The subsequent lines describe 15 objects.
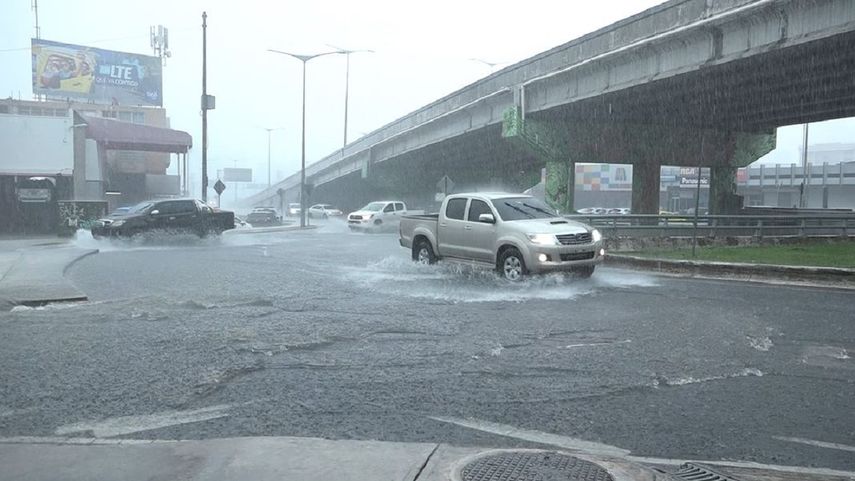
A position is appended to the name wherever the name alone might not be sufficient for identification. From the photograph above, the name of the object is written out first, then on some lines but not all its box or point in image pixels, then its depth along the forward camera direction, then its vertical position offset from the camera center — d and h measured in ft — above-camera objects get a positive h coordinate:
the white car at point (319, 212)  204.44 -2.76
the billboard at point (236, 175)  527.81 +19.10
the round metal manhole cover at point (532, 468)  13.09 -4.92
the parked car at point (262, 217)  165.17 -3.64
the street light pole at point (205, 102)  119.03 +16.28
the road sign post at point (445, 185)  109.06 +3.00
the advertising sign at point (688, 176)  294.17 +13.76
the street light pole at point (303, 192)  148.36 +2.11
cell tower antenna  313.12 +69.38
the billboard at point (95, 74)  265.95 +46.90
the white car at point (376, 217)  118.01 -2.24
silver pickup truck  41.83 -1.90
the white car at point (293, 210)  245.24 -2.83
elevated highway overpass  62.95 +13.84
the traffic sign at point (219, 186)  131.54 +2.54
